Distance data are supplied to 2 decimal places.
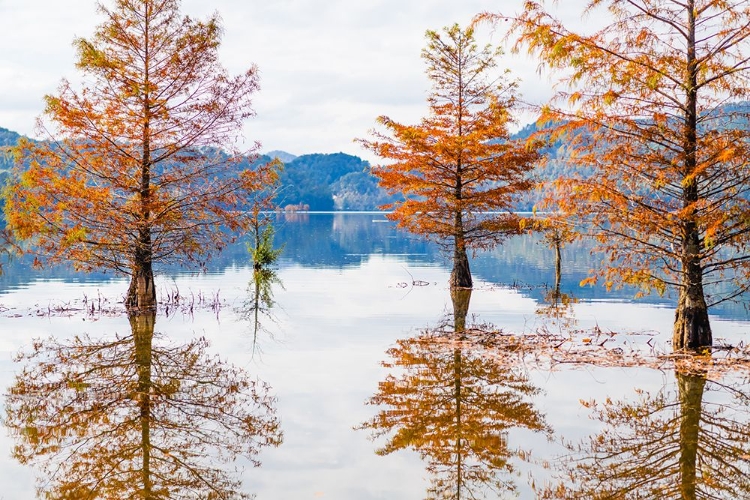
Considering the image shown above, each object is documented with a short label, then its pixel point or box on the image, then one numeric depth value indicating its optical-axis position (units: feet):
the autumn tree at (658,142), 46.57
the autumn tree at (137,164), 63.41
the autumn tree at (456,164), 94.12
